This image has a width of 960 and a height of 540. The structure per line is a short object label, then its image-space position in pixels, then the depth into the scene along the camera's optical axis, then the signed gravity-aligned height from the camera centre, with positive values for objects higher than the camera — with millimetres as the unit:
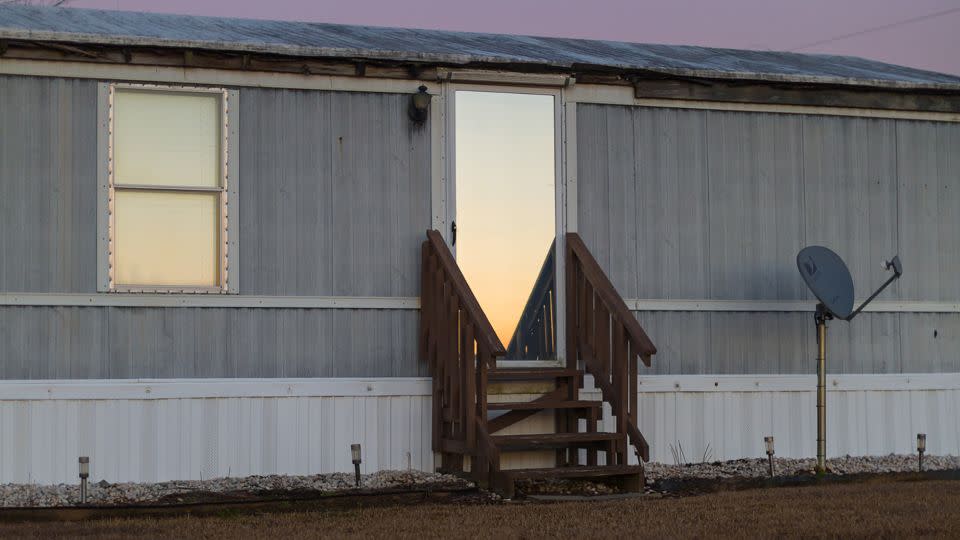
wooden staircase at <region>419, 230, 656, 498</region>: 9336 -413
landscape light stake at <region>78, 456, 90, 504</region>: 8648 -924
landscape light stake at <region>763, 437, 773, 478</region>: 10287 -915
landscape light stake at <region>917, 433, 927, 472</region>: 10680 -945
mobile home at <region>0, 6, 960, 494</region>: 9547 +546
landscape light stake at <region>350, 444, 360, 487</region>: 9508 -888
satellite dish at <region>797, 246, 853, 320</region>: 10430 +311
